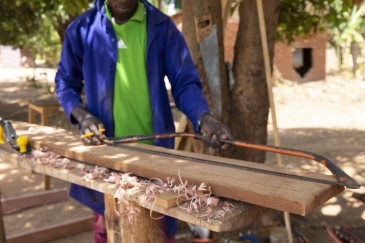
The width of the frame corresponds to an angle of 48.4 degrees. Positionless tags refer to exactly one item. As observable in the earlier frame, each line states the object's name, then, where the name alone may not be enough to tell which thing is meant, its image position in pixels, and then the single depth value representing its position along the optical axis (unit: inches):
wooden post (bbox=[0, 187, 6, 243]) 102.3
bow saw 56.6
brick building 533.0
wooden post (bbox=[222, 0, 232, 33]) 146.9
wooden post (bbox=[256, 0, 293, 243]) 126.3
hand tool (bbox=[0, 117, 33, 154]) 88.0
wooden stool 203.6
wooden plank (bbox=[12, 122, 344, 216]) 51.5
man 87.4
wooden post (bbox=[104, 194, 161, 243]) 67.4
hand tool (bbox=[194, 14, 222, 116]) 132.5
